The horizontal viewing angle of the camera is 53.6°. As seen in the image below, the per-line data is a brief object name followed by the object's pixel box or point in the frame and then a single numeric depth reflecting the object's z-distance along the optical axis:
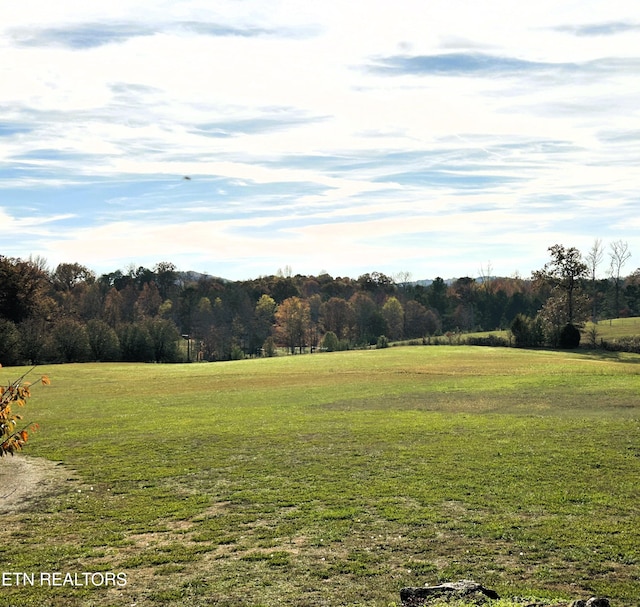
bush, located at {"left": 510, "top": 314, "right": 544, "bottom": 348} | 88.01
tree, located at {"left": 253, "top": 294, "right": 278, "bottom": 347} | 128.88
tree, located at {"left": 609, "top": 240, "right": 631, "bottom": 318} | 124.56
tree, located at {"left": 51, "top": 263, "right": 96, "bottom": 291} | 132.25
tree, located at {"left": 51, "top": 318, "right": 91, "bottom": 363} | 81.69
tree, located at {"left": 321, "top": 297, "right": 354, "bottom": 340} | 134.41
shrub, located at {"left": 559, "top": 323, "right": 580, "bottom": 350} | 84.88
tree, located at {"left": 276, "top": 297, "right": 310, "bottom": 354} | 121.50
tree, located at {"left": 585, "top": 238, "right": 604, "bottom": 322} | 104.85
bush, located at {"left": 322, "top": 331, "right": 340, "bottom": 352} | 102.25
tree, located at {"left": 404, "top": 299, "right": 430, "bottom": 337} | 142.38
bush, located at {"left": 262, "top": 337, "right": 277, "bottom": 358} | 106.56
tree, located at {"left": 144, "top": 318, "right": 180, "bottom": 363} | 92.94
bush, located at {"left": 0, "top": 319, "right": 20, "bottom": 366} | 72.06
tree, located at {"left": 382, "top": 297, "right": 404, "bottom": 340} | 136.50
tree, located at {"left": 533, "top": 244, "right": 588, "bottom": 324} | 87.81
